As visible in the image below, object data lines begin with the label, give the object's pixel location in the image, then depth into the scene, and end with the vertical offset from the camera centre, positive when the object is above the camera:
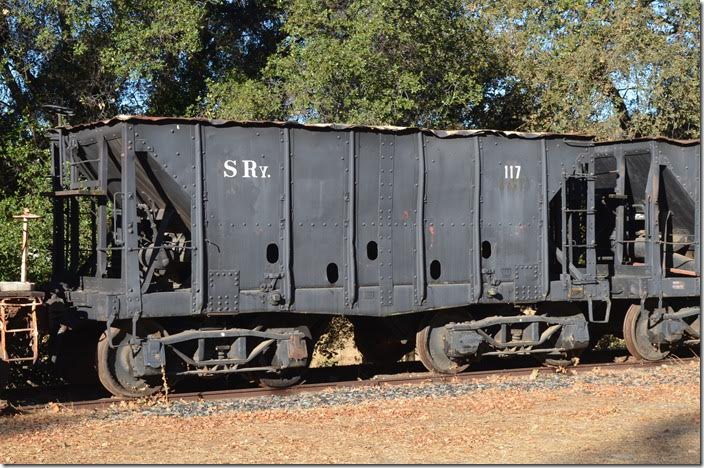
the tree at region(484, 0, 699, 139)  20.80 +4.10
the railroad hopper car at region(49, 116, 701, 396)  11.22 -0.01
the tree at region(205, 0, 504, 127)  18.03 +3.62
